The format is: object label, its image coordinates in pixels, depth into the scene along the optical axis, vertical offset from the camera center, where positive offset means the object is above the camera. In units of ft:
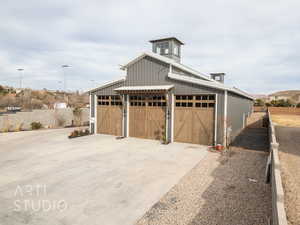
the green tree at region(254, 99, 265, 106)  133.34 +3.14
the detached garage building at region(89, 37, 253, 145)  32.99 +0.51
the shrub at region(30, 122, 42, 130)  52.85 -5.64
